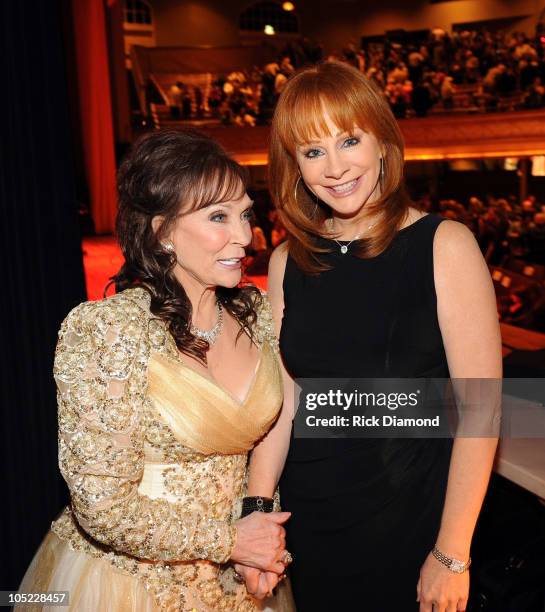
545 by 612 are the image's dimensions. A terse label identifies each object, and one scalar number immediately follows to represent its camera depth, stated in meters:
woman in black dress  1.46
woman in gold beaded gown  1.33
